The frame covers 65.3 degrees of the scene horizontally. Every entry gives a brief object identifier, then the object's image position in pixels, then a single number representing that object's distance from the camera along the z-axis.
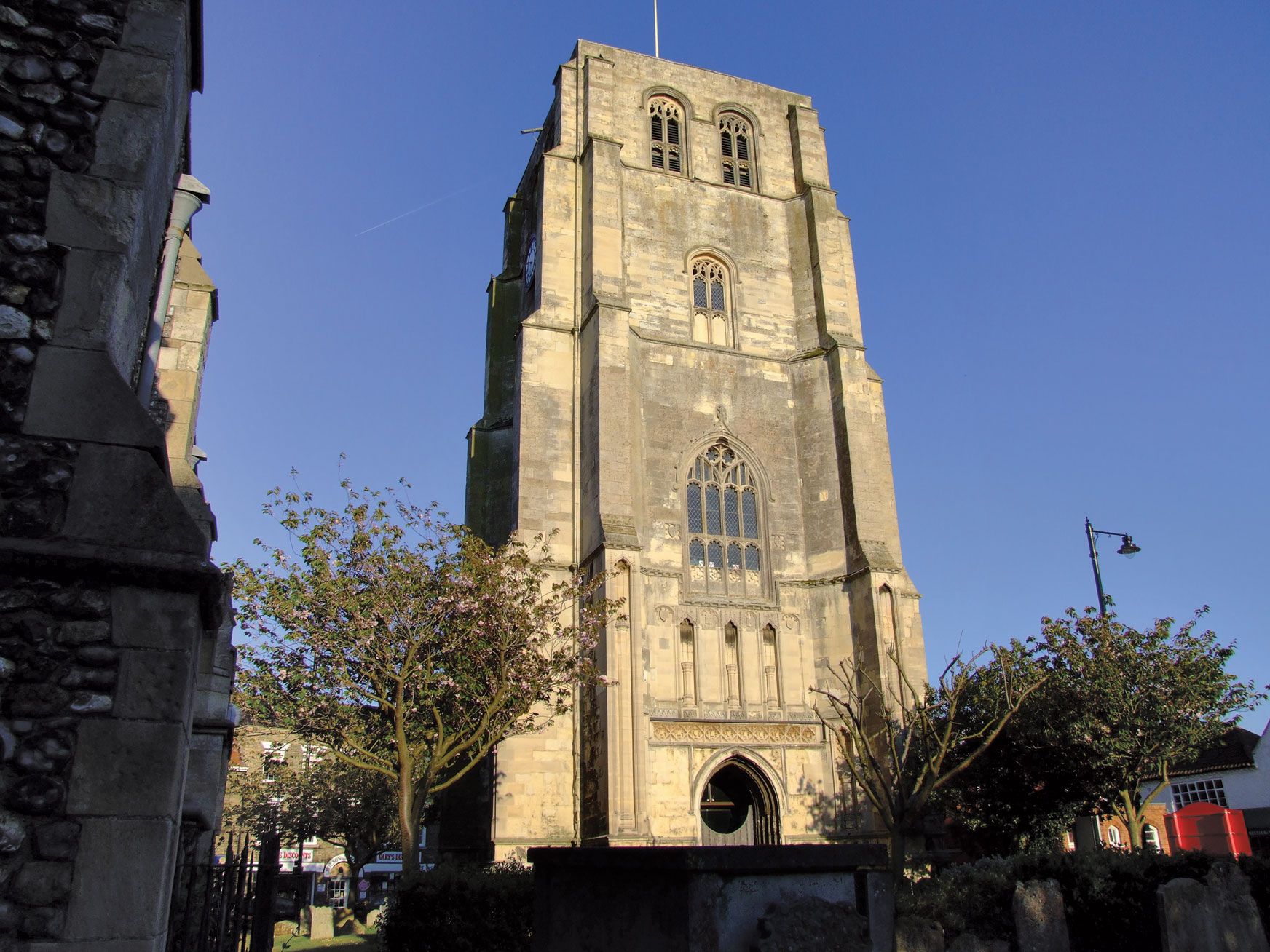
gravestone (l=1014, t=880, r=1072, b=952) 10.05
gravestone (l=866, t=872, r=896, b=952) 4.84
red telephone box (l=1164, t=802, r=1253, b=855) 27.39
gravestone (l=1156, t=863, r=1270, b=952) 10.30
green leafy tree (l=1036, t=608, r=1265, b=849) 19.17
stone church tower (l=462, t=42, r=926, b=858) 19.86
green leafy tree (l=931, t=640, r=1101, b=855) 19.52
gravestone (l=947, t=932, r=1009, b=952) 9.54
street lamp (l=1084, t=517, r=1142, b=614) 20.89
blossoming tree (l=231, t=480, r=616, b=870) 14.88
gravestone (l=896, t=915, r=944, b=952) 9.44
